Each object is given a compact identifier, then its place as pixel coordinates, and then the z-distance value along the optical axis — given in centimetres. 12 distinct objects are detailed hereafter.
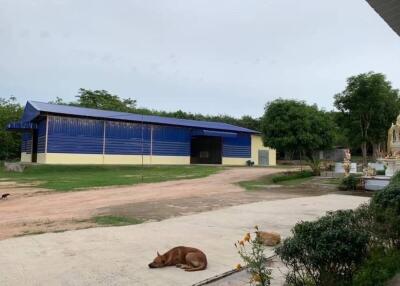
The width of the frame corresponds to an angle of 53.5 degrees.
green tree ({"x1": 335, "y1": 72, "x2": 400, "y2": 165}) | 2953
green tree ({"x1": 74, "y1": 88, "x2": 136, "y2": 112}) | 5462
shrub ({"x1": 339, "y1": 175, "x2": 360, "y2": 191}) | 1933
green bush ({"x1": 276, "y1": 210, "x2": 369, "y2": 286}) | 351
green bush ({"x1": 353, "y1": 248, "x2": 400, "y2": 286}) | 381
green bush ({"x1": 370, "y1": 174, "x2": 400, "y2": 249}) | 460
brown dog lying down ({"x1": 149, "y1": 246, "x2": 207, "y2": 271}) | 575
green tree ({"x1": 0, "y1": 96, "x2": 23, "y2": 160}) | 4356
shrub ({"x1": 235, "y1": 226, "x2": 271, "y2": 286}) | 360
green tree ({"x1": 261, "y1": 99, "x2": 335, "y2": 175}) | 2283
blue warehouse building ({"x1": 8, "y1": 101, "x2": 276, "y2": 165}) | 3186
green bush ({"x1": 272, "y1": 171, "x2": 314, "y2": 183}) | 2370
